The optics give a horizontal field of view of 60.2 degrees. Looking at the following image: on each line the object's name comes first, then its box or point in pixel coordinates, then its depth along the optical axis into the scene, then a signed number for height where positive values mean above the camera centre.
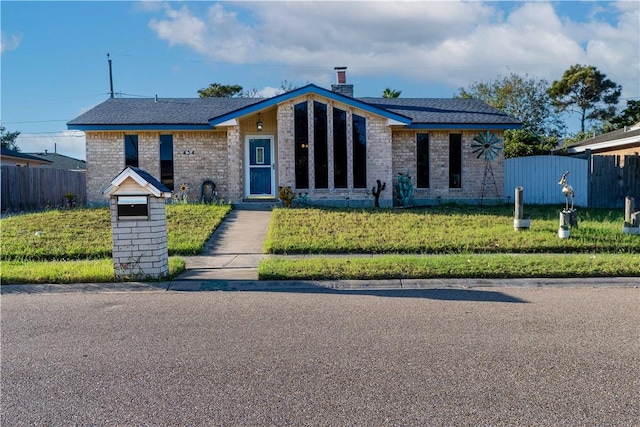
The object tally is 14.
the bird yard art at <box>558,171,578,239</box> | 11.43 -0.75
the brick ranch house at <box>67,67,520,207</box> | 18.05 +1.43
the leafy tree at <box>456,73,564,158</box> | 37.44 +5.84
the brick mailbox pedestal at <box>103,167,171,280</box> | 8.46 -0.57
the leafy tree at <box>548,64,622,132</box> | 42.00 +7.27
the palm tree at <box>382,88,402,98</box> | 33.31 +5.72
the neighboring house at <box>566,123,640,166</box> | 22.44 +1.83
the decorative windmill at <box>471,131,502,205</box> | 19.45 +1.22
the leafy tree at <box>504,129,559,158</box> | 31.38 +2.37
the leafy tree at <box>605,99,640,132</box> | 38.38 +4.80
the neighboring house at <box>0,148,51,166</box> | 30.48 +1.89
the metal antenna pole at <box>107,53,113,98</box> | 43.50 +8.71
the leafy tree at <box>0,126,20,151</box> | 57.26 +5.56
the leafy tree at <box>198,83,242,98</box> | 47.12 +8.48
